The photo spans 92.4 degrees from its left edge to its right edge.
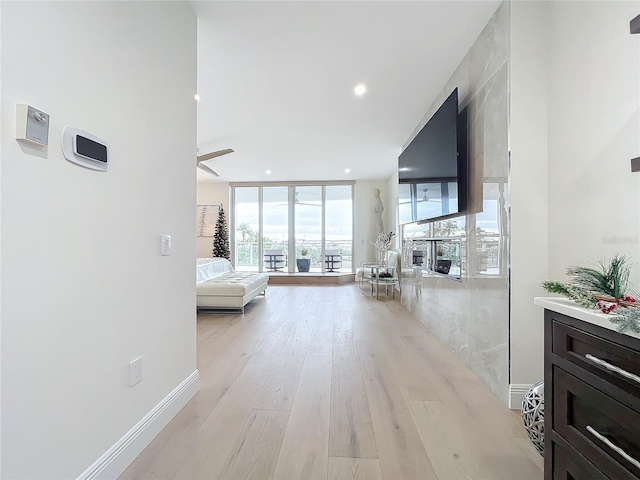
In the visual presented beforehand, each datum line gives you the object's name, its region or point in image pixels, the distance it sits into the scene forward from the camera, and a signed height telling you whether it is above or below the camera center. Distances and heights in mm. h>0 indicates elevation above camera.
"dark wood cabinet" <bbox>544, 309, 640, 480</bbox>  856 -498
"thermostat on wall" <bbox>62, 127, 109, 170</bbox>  1133 +363
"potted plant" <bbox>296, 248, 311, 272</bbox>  8602 -557
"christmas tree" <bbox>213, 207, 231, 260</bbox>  8344 +54
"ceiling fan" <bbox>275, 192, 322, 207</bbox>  8766 +1150
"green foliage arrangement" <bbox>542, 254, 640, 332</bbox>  861 -184
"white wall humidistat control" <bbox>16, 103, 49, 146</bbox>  949 +374
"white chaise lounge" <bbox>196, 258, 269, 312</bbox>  4430 -694
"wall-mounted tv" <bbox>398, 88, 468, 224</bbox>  2539 +744
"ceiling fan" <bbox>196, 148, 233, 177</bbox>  4784 +1381
